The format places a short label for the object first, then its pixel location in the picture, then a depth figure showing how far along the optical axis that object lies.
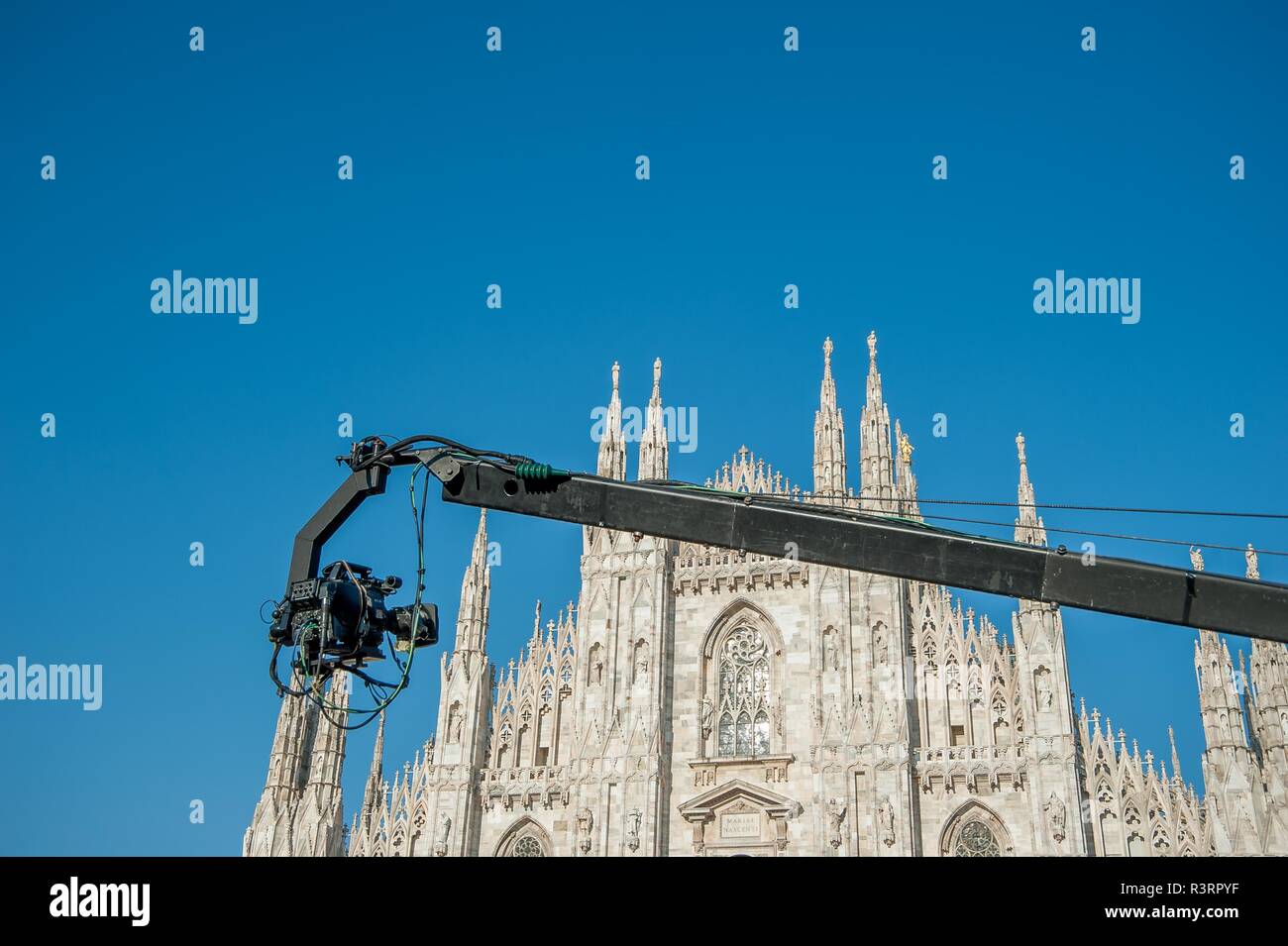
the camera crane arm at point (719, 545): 9.73
